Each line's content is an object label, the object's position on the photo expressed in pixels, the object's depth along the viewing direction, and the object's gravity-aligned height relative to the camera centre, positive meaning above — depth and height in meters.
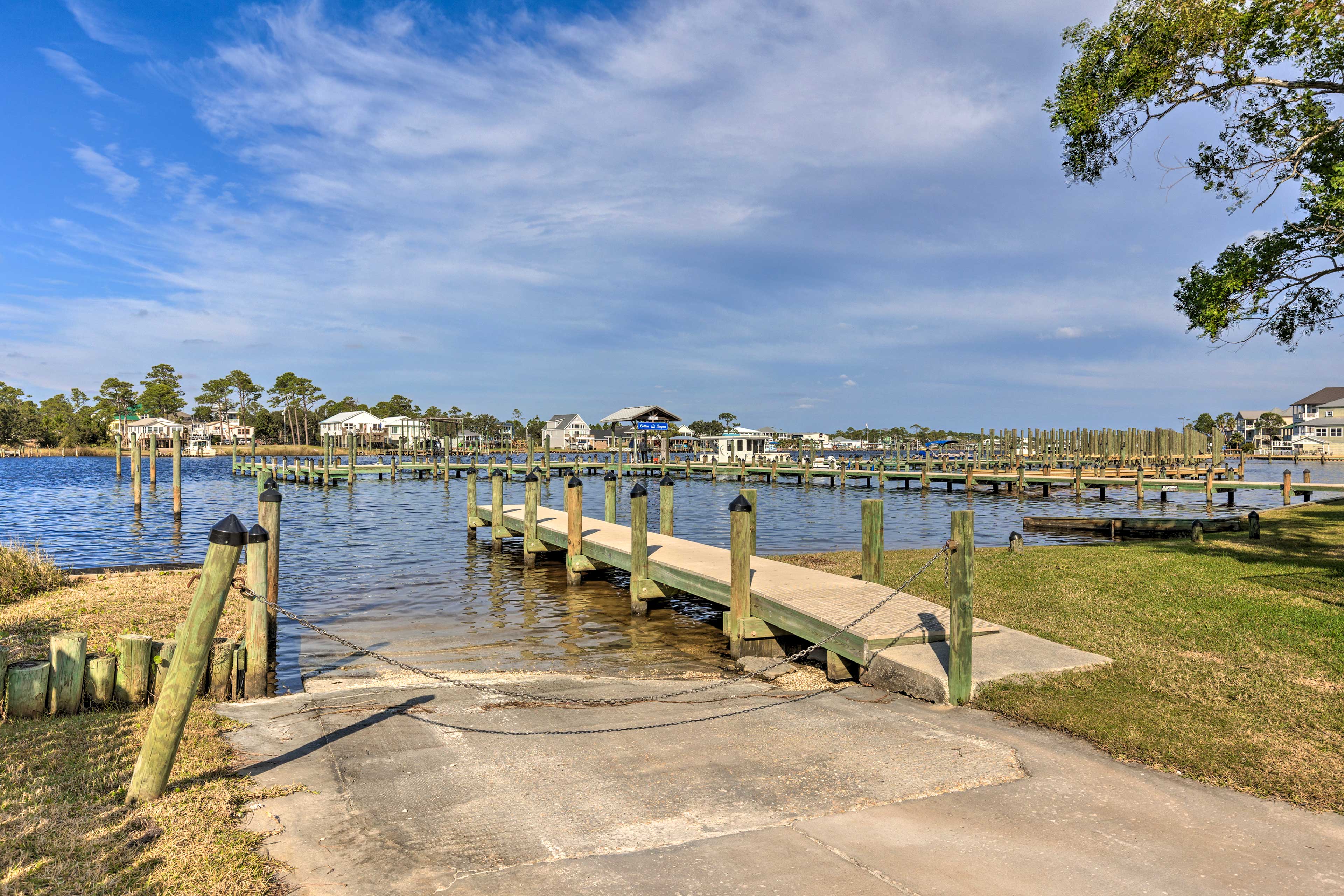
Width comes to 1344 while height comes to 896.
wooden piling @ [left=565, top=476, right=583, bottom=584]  16.14 -1.89
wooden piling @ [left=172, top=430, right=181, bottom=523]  31.70 -1.14
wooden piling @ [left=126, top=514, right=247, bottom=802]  4.98 -1.42
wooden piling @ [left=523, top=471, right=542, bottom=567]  19.08 -1.82
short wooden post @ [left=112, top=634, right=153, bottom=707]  6.98 -1.97
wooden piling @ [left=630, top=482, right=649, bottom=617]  13.31 -1.75
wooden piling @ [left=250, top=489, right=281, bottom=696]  9.10 -1.39
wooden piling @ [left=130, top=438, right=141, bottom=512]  35.65 -1.12
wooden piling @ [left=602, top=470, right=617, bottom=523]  19.88 -1.31
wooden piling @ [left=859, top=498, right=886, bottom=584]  11.40 -1.41
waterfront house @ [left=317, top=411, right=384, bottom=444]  116.81 +3.49
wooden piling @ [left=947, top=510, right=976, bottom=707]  7.07 -1.50
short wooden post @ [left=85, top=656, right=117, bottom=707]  6.86 -2.04
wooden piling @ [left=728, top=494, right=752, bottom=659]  9.97 -1.58
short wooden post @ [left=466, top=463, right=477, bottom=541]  24.20 -1.88
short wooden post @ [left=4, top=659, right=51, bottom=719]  6.50 -2.02
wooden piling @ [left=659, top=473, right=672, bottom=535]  17.52 -1.37
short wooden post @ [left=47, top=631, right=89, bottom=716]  6.67 -1.94
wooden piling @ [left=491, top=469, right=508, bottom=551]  21.98 -1.82
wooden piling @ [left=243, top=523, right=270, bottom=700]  7.97 -1.86
